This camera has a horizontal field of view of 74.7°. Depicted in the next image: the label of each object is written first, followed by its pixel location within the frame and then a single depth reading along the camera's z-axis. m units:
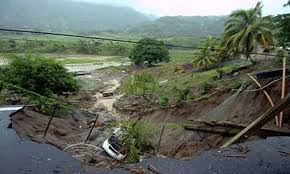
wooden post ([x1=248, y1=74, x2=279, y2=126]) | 5.43
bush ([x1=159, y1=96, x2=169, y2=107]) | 13.62
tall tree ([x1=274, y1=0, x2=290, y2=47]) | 10.28
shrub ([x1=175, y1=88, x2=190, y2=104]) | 13.41
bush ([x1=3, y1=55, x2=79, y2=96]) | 13.27
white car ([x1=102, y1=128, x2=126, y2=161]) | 6.27
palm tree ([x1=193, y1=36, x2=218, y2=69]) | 24.74
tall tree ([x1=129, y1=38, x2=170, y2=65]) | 33.43
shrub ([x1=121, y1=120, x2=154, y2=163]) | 6.90
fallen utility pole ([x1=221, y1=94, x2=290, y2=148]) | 3.66
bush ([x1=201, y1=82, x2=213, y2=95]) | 12.89
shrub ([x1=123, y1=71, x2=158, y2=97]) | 19.03
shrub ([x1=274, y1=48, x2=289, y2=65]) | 14.64
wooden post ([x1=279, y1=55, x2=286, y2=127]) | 4.62
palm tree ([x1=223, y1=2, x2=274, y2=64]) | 19.24
